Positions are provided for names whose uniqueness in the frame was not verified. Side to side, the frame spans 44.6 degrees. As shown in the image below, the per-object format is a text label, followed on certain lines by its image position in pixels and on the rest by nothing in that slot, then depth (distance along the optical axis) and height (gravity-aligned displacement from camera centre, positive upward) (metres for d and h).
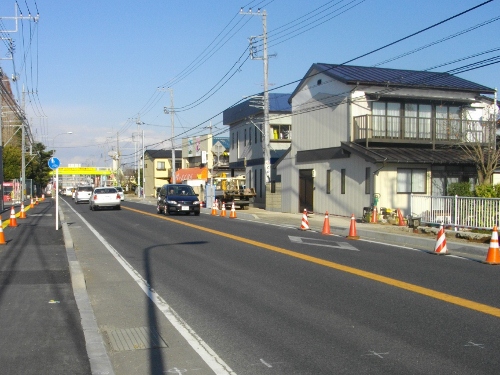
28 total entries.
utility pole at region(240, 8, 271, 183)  38.75 +5.28
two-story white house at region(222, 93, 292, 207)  50.68 +4.04
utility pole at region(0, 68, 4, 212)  42.66 -0.24
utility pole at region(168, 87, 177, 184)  61.88 +2.63
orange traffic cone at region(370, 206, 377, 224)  27.97 -1.53
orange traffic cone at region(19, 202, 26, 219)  32.30 -1.80
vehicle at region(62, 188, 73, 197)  103.11 -1.84
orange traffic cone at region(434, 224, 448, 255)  16.03 -1.63
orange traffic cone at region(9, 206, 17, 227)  25.19 -1.69
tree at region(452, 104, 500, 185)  28.23 +2.05
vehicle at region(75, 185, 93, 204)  57.78 -1.17
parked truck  43.81 -0.88
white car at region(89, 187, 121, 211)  41.22 -1.10
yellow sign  121.85 +2.14
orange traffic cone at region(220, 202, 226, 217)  35.07 -1.70
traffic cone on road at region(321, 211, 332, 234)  22.52 -1.62
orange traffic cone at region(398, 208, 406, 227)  26.17 -1.60
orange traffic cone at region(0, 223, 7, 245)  18.17 -1.73
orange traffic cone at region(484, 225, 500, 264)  14.29 -1.59
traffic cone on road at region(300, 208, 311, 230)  24.34 -1.63
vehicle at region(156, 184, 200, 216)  34.28 -1.00
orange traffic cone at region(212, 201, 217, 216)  37.00 -1.62
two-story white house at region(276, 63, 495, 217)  30.50 +2.73
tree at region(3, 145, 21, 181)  72.94 +2.27
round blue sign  24.48 +0.74
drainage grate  7.32 -1.97
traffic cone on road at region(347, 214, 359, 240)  20.75 -1.64
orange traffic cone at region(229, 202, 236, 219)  33.22 -1.71
